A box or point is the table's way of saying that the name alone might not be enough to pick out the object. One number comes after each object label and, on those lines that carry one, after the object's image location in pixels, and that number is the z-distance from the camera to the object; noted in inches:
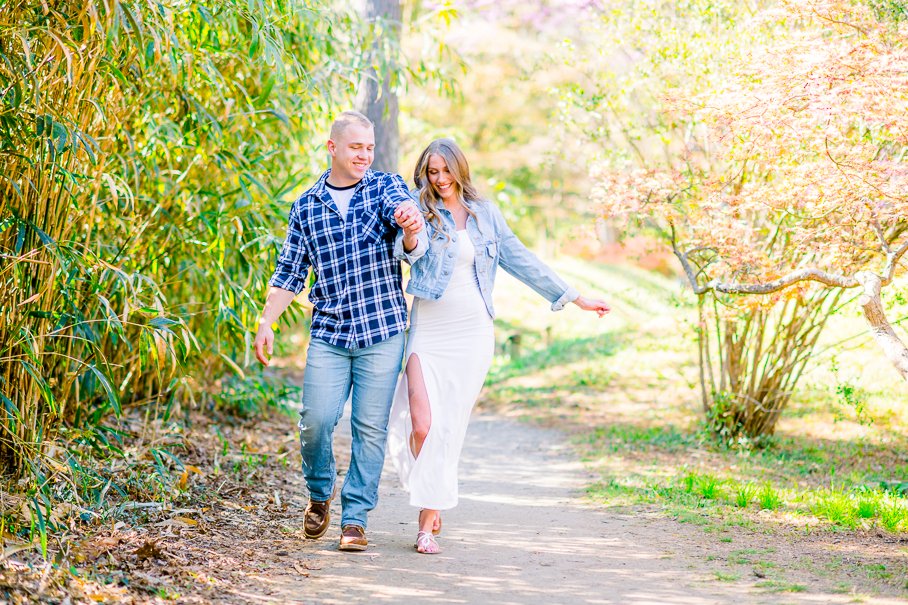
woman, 291.6
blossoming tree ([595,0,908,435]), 292.8
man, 286.8
